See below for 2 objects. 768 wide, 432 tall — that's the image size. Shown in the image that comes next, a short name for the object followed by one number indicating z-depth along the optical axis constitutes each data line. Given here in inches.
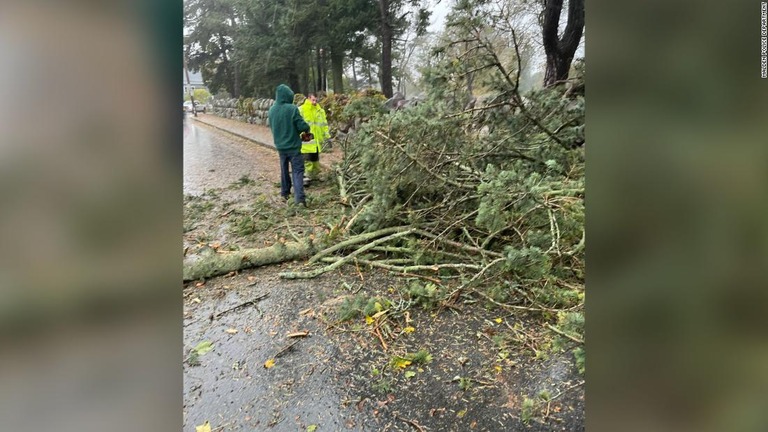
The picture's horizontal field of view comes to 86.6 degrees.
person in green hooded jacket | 129.3
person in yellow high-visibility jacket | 140.0
